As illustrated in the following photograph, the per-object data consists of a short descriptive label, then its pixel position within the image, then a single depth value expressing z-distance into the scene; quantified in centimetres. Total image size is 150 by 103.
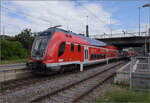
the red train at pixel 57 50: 895
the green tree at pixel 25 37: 3759
